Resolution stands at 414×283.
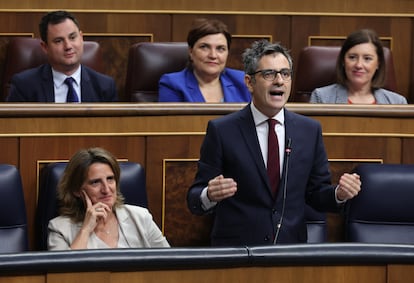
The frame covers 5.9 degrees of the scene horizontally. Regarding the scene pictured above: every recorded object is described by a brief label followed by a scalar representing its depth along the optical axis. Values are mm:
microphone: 15224
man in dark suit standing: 15224
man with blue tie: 16250
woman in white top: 15219
